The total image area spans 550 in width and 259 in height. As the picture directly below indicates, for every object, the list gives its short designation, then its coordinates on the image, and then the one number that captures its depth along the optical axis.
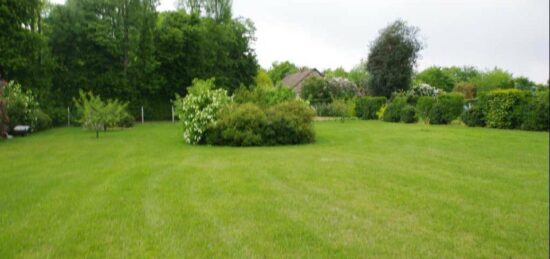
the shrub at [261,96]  15.26
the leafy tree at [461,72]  59.31
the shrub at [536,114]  15.12
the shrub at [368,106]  26.67
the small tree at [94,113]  16.92
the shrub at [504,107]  16.45
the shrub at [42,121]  20.03
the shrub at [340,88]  37.47
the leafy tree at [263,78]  49.62
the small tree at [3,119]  14.55
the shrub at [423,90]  31.70
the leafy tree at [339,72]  73.56
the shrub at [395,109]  23.67
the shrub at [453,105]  20.16
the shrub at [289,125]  13.22
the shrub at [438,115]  20.61
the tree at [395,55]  31.95
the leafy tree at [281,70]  81.59
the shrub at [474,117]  18.45
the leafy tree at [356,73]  70.11
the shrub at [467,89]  41.78
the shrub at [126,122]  22.41
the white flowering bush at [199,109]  13.34
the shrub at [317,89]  37.03
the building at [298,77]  57.76
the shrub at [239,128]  12.77
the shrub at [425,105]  21.58
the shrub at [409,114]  22.72
